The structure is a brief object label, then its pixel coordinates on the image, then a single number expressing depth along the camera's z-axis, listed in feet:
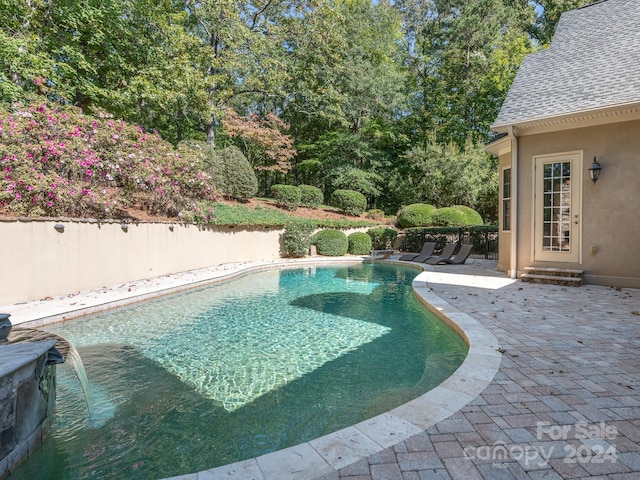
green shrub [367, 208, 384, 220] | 66.91
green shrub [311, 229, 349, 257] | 50.62
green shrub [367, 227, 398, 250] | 57.36
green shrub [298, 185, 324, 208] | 63.05
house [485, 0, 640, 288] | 24.11
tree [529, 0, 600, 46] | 74.33
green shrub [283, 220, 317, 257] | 49.08
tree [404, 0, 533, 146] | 73.36
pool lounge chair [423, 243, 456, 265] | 40.04
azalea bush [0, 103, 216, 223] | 23.67
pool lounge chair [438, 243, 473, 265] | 39.13
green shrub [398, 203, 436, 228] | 60.03
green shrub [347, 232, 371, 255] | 53.06
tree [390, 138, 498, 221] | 63.16
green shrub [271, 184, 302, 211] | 58.75
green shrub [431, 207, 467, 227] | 54.44
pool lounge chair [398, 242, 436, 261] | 43.98
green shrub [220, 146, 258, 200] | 53.06
